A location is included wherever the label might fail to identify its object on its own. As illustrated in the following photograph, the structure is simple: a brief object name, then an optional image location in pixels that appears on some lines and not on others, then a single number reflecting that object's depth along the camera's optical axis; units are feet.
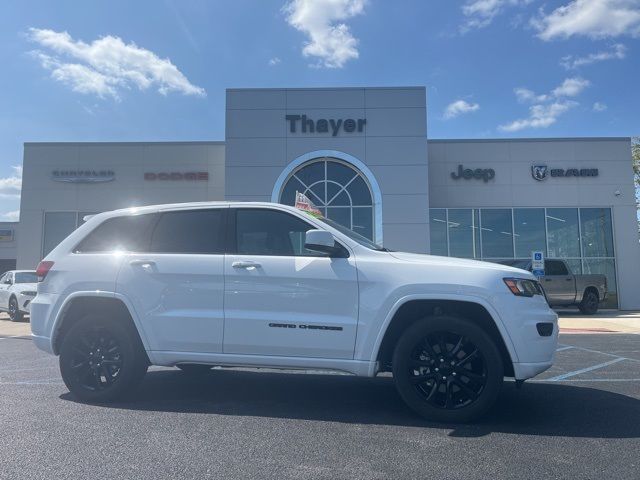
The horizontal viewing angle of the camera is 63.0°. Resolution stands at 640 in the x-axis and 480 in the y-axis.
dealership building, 70.08
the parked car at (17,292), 49.93
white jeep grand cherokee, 13.84
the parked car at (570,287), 56.44
